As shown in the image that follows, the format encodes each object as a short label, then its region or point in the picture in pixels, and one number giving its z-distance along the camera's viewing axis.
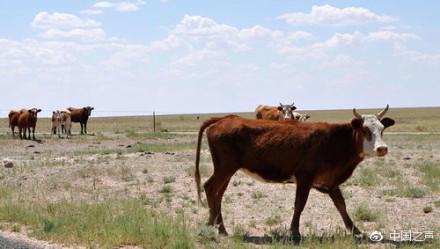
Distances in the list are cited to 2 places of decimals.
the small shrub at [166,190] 16.19
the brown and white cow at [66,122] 45.09
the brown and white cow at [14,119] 40.94
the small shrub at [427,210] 13.11
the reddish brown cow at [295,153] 10.82
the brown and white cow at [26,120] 39.50
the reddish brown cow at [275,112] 30.23
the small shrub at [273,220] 12.12
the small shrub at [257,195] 15.23
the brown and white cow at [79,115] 53.19
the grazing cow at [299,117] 31.94
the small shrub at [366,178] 17.43
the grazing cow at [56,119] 45.44
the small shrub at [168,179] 17.90
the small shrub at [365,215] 12.37
